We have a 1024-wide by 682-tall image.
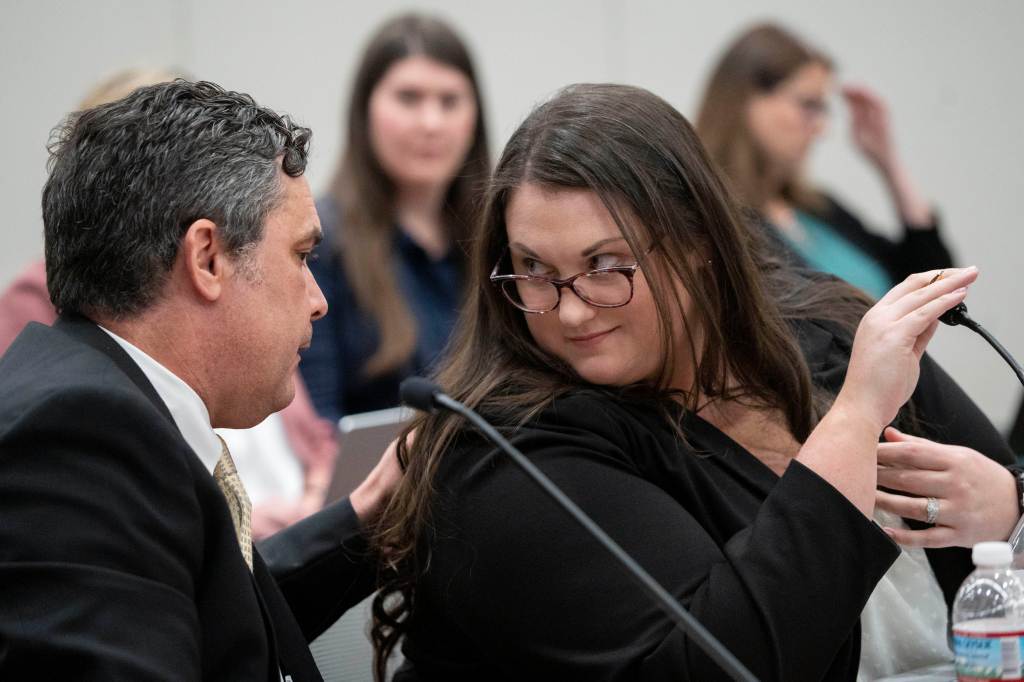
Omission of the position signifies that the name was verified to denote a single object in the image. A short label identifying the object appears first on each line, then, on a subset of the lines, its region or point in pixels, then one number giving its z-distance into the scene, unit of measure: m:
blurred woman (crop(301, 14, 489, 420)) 4.42
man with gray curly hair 3.03
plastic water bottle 3.10
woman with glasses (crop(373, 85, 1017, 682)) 3.24
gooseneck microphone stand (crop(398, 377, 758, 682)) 3.03
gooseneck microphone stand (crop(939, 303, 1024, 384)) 3.32
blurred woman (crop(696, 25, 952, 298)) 5.47
